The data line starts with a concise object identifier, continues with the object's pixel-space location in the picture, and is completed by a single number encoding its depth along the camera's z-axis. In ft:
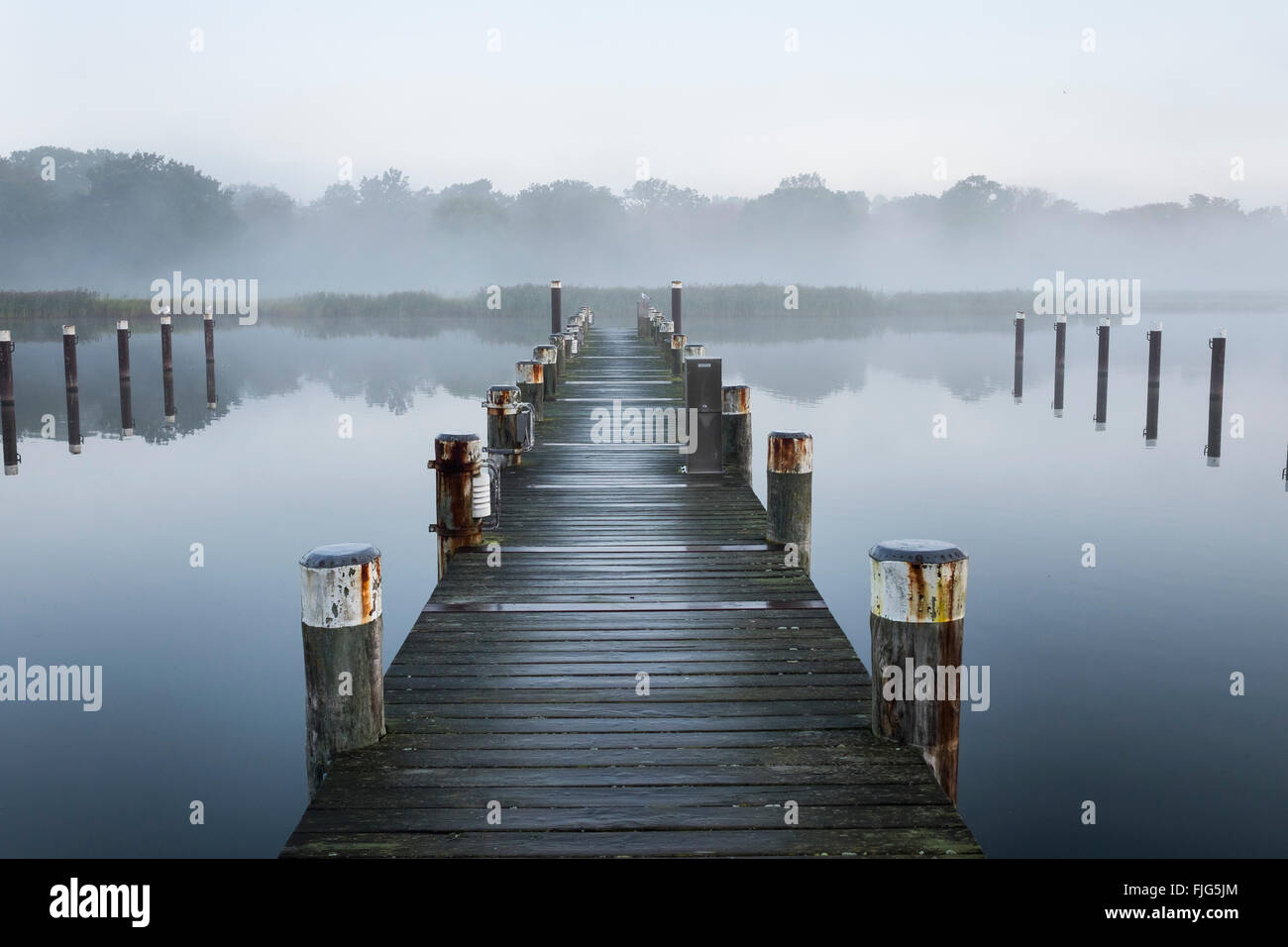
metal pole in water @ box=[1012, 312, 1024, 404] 111.14
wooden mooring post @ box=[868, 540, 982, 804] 17.12
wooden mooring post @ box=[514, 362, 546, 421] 55.98
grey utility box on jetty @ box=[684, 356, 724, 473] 40.57
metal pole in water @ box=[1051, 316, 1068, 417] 101.86
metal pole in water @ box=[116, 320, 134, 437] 91.40
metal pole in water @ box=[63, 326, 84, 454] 82.33
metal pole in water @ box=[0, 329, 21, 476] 72.08
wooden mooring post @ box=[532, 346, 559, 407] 63.38
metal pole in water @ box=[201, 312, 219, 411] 107.96
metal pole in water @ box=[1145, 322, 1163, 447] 85.71
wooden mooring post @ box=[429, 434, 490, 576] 30.94
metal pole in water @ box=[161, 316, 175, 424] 102.53
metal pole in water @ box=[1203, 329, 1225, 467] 78.91
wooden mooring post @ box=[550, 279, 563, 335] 118.93
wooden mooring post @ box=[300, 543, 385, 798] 17.28
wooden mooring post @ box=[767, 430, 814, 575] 30.50
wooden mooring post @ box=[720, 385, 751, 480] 42.65
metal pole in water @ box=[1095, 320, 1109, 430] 95.69
